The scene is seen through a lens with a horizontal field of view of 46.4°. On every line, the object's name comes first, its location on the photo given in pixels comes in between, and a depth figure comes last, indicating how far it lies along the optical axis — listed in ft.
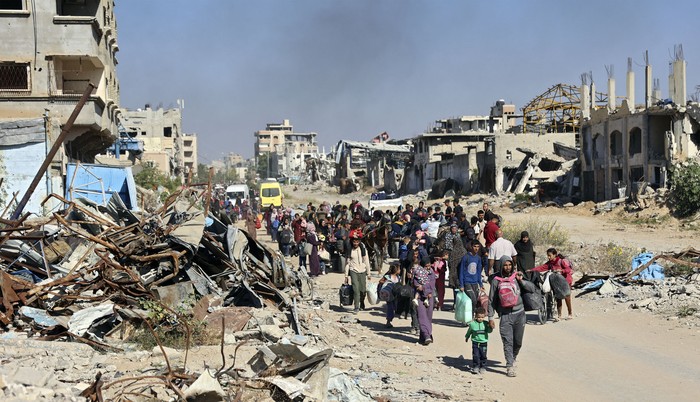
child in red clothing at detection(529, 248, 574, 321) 44.97
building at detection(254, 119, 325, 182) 458.09
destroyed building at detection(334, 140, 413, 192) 244.42
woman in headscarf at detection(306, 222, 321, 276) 66.85
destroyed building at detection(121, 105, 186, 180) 265.75
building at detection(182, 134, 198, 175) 433.36
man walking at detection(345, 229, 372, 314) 48.91
